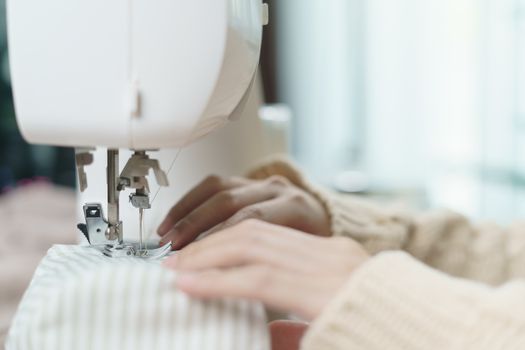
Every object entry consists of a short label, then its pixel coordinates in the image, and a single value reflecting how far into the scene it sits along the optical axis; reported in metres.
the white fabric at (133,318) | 0.48
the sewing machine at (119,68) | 0.51
